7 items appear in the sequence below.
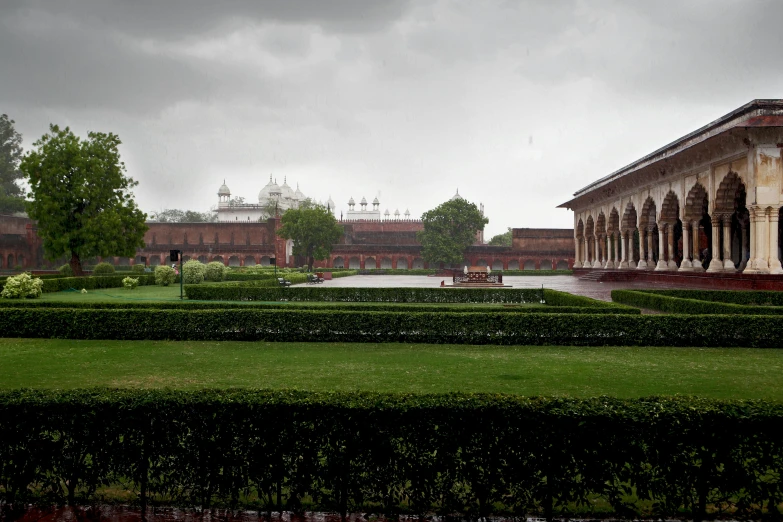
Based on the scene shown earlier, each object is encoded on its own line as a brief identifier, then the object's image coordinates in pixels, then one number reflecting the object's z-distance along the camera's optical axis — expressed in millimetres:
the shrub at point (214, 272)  27491
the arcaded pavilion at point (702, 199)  17094
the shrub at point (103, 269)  31203
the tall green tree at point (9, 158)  61531
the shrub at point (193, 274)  26203
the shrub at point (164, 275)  27734
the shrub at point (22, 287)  17953
